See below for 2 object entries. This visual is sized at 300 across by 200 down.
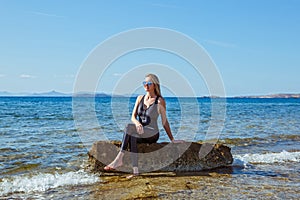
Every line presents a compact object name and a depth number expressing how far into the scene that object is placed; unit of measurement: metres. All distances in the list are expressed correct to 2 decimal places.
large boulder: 7.14
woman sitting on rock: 6.87
